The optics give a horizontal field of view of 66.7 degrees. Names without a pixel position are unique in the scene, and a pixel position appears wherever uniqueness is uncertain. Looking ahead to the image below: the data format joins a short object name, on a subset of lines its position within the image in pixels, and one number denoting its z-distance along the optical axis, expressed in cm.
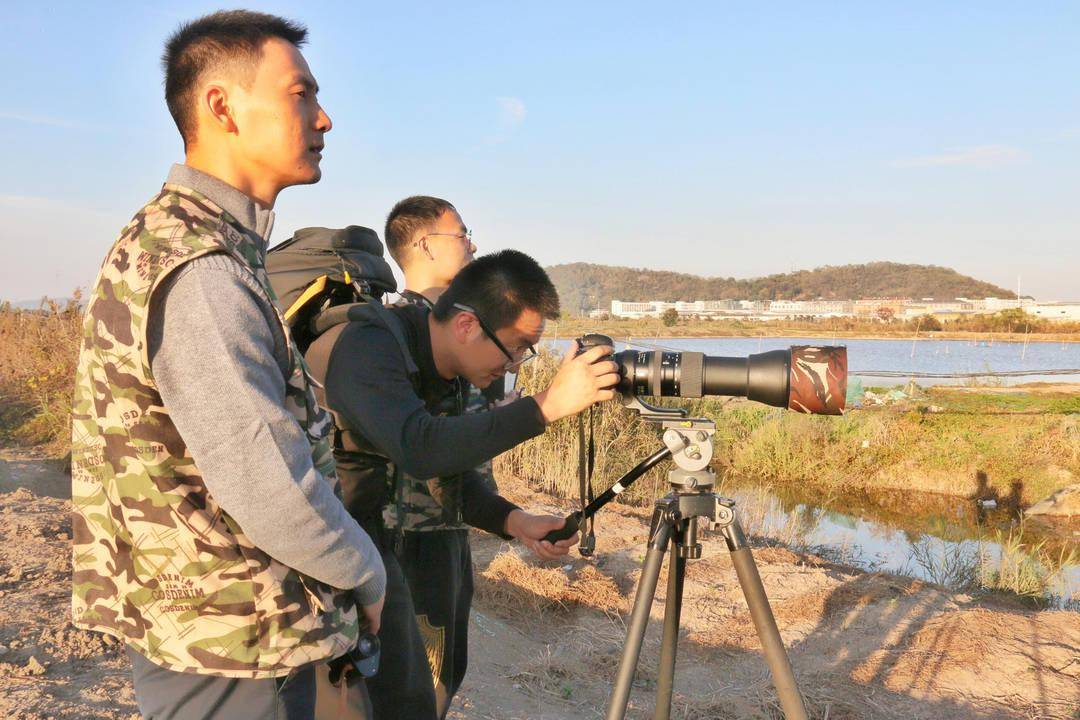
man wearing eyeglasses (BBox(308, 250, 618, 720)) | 191
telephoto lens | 202
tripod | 206
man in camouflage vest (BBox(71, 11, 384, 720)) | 124
